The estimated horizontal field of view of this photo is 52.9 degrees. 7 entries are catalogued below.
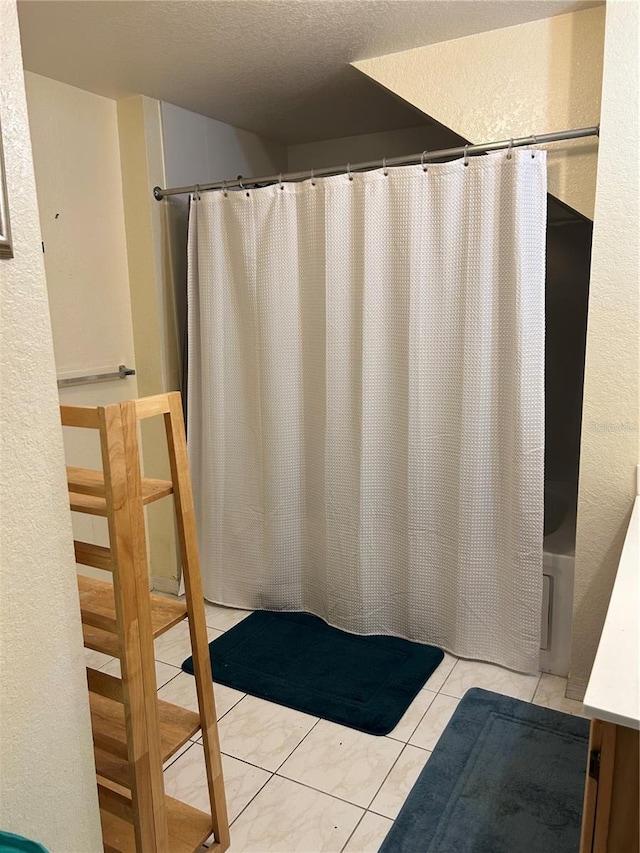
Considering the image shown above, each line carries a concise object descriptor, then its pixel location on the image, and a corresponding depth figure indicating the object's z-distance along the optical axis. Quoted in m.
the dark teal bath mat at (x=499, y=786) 1.60
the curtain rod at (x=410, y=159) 1.90
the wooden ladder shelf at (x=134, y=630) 1.26
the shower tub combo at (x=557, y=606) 2.24
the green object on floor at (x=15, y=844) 0.90
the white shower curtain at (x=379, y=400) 2.13
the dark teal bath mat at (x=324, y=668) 2.11
